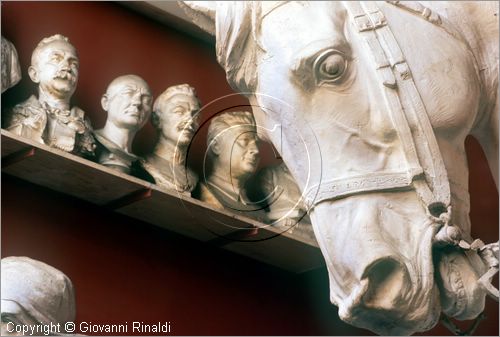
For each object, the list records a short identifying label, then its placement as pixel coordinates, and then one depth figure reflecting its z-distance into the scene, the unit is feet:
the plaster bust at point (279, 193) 16.89
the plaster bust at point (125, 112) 19.65
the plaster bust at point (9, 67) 19.06
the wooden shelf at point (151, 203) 18.74
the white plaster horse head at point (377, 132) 10.26
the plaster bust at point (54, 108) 18.74
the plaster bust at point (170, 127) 19.83
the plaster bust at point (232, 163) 18.28
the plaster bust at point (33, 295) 10.05
